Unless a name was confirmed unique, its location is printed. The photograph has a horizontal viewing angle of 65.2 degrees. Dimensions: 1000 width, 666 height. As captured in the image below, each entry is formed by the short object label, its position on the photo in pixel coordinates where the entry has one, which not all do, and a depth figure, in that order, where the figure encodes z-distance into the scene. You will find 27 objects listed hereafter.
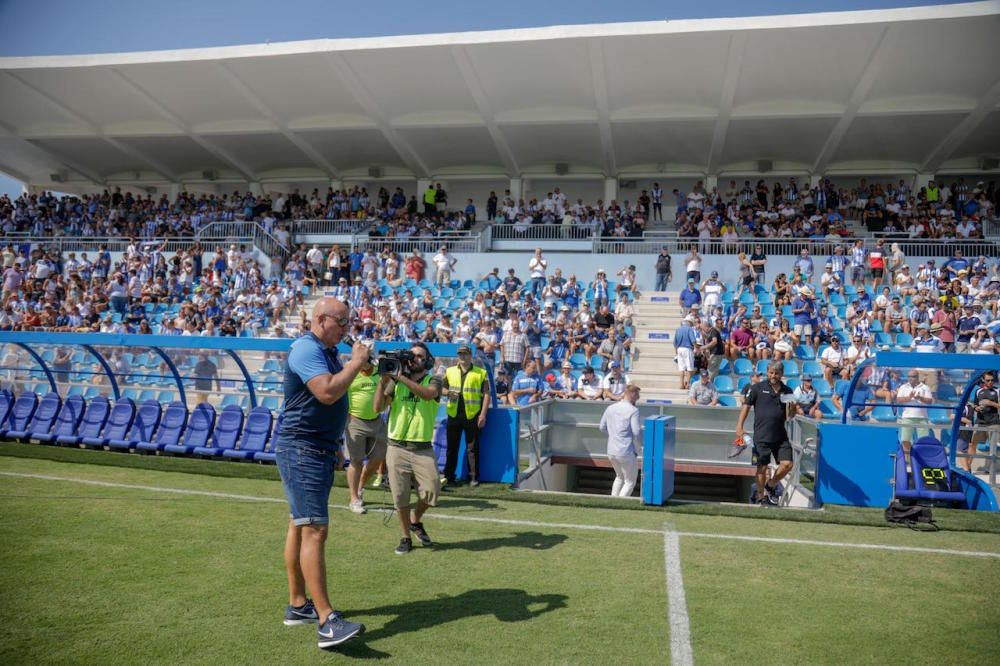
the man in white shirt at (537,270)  23.58
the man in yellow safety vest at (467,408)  11.36
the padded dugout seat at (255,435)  12.77
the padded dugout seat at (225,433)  13.03
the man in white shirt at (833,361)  17.03
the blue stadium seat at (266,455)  12.55
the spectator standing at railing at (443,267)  25.27
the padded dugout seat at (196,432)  13.21
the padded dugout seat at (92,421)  14.00
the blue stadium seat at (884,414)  11.16
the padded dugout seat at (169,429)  13.41
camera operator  7.34
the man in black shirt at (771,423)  10.48
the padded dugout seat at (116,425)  13.77
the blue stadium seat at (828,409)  15.04
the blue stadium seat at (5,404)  14.73
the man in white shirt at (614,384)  16.81
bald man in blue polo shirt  4.81
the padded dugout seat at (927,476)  10.14
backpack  9.19
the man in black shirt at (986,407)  11.04
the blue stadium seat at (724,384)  17.77
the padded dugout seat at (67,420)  14.26
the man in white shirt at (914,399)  10.98
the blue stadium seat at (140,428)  13.61
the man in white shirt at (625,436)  11.59
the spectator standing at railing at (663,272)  23.92
